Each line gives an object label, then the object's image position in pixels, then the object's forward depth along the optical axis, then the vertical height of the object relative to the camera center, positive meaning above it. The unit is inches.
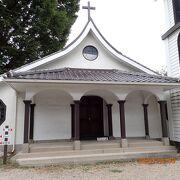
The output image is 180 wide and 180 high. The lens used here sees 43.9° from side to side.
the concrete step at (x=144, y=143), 345.8 -32.0
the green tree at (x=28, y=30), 625.6 +274.8
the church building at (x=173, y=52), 390.6 +127.0
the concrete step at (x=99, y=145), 330.6 -32.0
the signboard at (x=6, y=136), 304.5 -13.8
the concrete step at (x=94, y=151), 298.2 -38.7
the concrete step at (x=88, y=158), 285.3 -45.0
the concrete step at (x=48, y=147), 313.3 -31.6
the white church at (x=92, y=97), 335.9 +47.4
